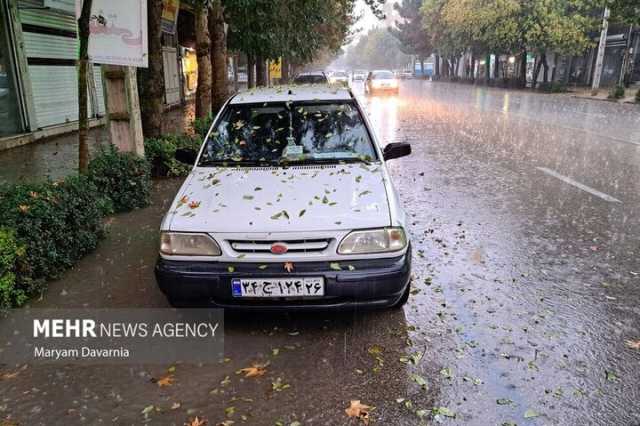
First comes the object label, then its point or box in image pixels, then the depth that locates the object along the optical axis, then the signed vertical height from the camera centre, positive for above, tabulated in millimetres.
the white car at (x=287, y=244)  3320 -1153
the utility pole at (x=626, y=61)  31361 +317
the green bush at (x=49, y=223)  4180 -1397
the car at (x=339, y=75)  44562 -896
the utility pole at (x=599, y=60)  28328 +344
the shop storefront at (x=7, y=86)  11016 -470
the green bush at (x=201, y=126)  9781 -1183
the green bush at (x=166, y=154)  8211 -1409
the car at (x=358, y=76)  59050 -1207
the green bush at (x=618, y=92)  26612 -1323
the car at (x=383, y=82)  31297 -992
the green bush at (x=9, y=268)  3865 -1540
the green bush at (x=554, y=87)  34844 -1450
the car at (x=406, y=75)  88569 -1680
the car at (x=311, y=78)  25897 -634
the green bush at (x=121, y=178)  6367 -1426
